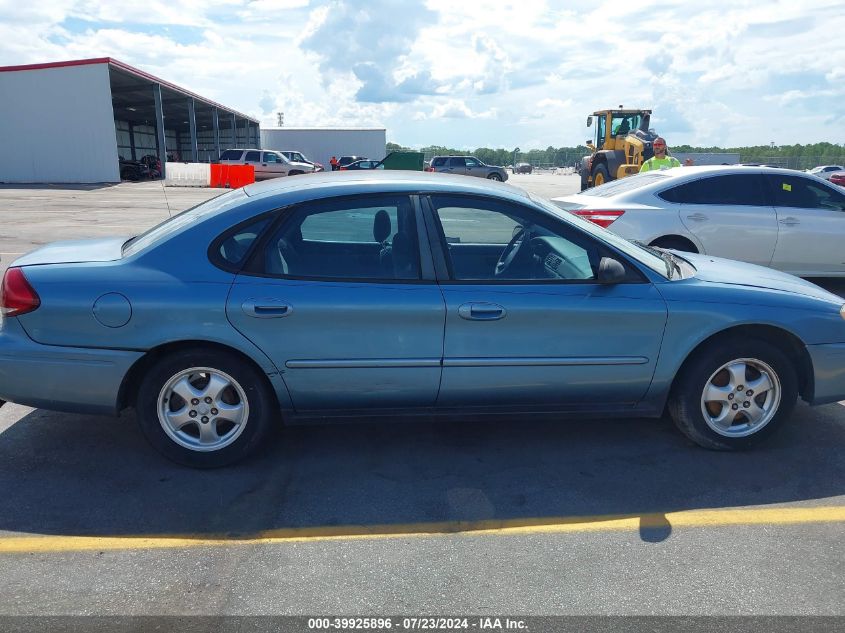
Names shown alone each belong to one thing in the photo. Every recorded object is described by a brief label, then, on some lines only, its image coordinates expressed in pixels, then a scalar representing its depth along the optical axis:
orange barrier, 29.89
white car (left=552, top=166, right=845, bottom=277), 7.04
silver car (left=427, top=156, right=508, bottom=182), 35.27
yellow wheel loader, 21.30
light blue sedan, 3.42
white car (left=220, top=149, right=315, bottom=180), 35.38
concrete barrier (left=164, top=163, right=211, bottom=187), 33.12
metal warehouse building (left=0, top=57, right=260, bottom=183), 31.03
